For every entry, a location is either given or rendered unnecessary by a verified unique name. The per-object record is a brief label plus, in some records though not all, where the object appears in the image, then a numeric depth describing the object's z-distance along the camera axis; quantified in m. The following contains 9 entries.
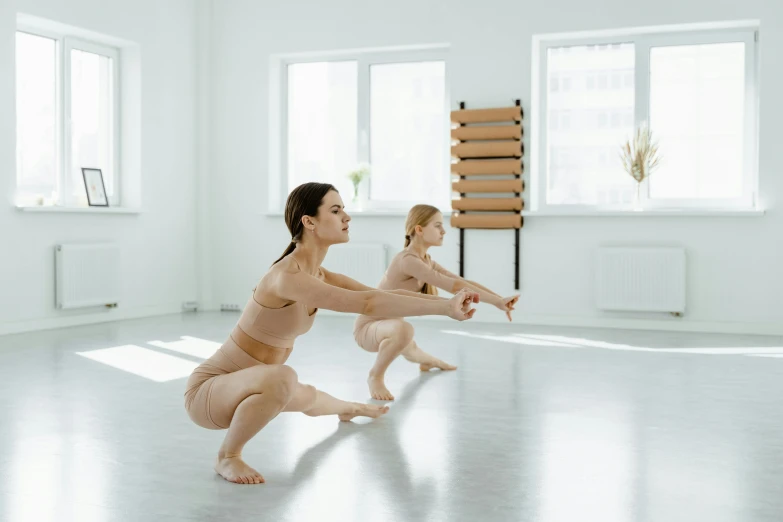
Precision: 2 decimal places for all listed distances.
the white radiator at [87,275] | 6.12
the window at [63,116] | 6.15
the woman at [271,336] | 2.32
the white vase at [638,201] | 6.39
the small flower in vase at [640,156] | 6.32
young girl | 3.58
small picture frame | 6.58
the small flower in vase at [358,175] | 7.15
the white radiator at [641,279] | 6.12
